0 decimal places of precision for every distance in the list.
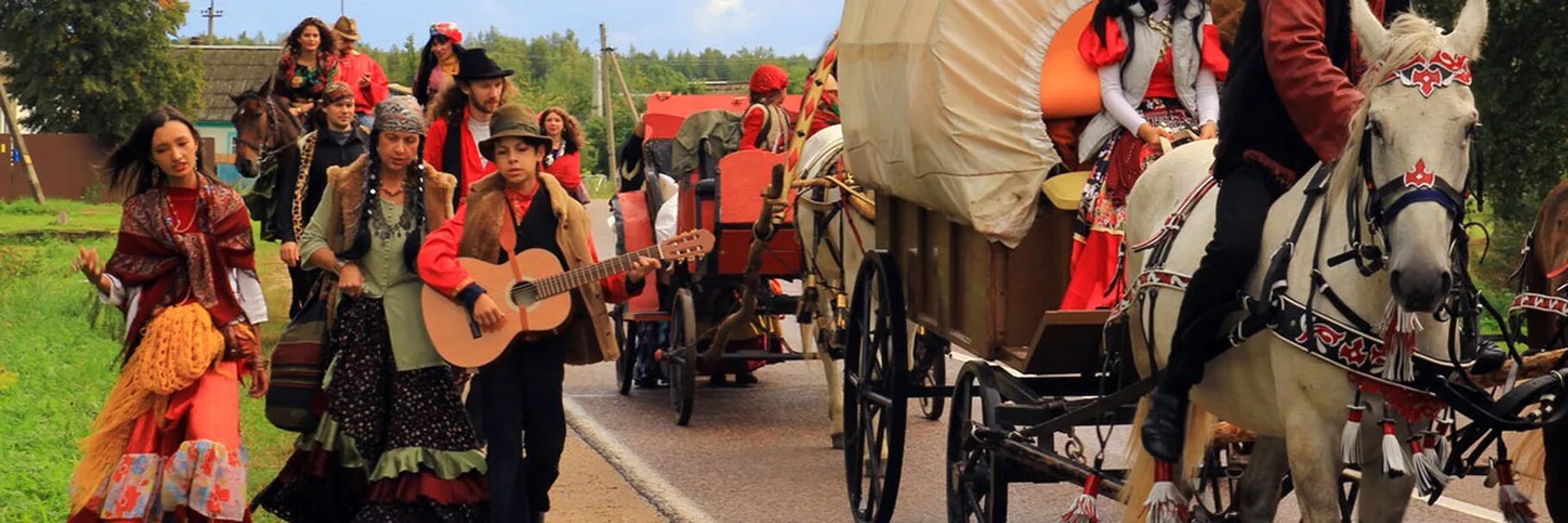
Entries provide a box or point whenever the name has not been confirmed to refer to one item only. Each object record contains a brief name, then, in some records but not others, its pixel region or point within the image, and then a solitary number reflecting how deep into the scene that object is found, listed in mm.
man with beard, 10492
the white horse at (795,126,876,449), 11453
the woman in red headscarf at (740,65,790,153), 14055
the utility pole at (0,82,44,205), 43094
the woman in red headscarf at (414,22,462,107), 12125
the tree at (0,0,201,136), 47000
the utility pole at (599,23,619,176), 56750
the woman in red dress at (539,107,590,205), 11914
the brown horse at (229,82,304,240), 12906
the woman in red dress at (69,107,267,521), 7922
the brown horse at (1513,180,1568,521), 7215
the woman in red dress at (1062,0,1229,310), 7602
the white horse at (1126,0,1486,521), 5109
